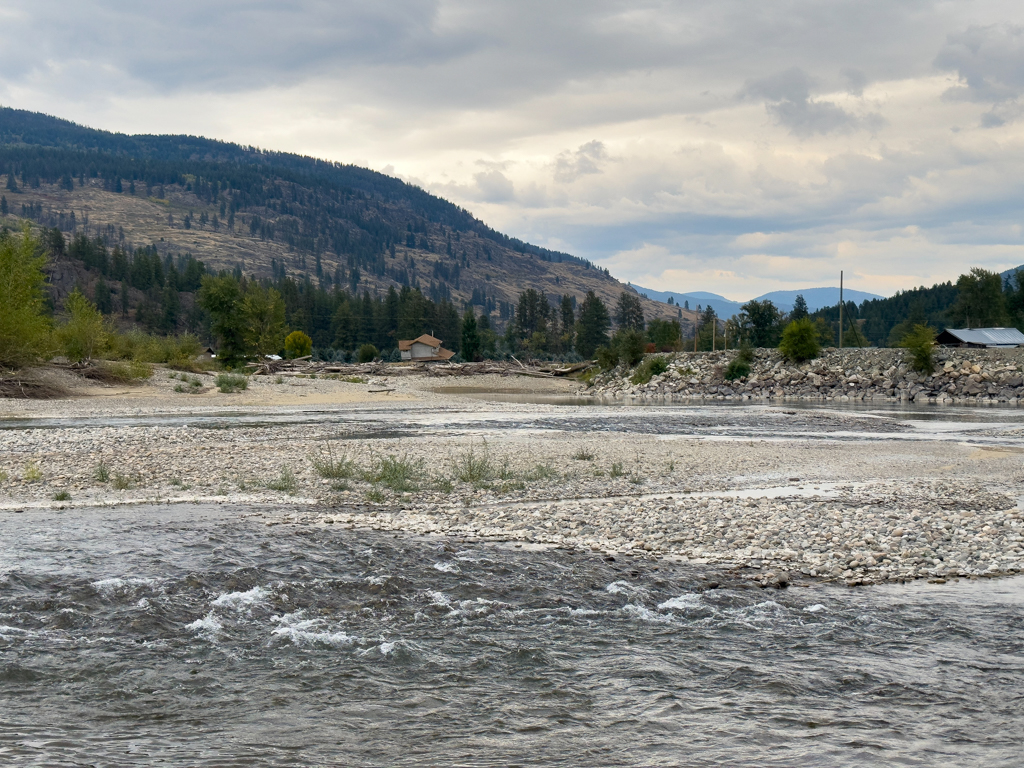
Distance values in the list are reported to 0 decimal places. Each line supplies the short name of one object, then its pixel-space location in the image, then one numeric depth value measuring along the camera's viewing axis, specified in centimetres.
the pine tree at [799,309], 13126
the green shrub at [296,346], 12300
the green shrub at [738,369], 7144
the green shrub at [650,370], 7762
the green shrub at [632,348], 8462
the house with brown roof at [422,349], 13862
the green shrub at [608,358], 8819
